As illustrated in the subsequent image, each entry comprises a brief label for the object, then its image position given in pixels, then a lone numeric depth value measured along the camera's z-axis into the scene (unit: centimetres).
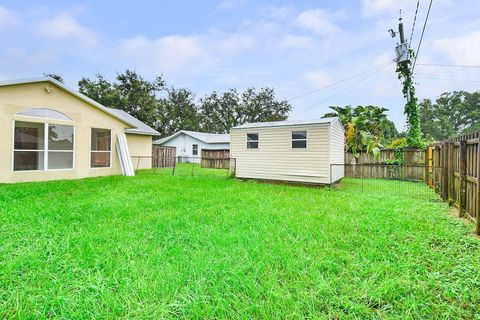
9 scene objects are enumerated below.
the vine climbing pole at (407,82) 1273
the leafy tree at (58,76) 2959
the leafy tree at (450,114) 3378
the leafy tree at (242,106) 3478
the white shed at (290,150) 903
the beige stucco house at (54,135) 842
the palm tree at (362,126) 1308
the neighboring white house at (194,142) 2462
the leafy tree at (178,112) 3200
